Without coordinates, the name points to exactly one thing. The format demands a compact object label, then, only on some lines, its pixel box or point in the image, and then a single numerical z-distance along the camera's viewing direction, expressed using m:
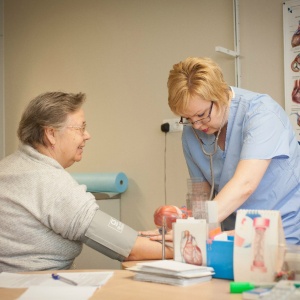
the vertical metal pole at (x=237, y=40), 3.30
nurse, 1.98
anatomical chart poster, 3.09
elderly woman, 1.89
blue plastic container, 1.53
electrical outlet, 3.62
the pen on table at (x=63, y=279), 1.58
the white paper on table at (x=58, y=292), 1.41
